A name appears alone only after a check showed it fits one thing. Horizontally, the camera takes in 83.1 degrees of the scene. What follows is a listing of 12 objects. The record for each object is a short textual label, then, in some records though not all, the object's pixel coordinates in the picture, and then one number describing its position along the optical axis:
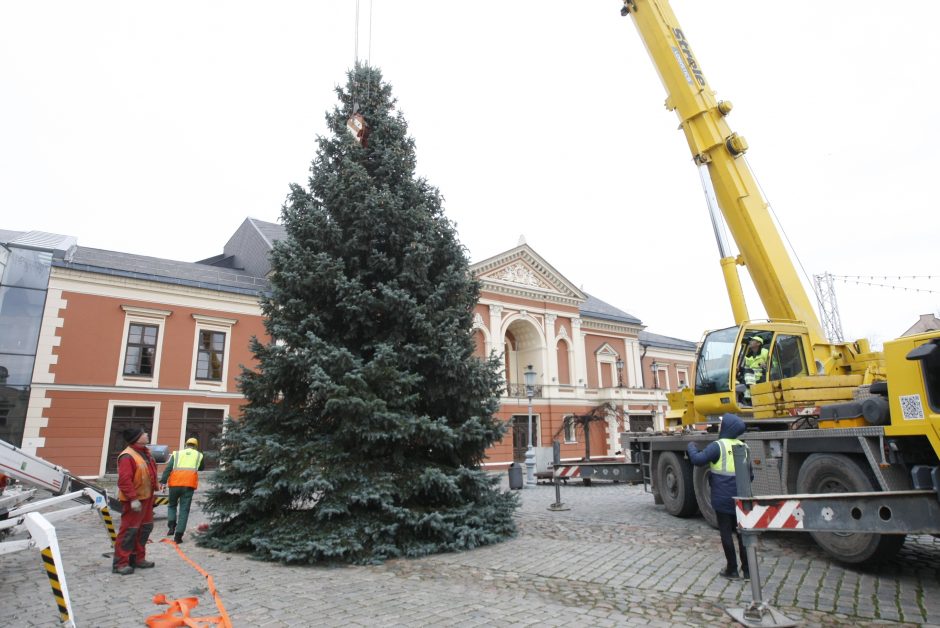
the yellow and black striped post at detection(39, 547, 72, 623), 4.15
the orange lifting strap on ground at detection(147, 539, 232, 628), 4.43
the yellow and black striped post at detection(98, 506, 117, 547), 6.96
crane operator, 8.85
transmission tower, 34.66
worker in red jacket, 6.43
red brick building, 19.25
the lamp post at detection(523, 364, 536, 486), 18.64
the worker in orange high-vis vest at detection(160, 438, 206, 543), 8.49
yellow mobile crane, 5.49
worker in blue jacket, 5.87
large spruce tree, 7.00
